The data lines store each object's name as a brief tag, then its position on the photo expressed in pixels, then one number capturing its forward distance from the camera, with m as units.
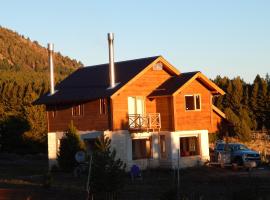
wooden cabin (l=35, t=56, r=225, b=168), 37.81
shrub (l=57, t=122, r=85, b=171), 36.97
